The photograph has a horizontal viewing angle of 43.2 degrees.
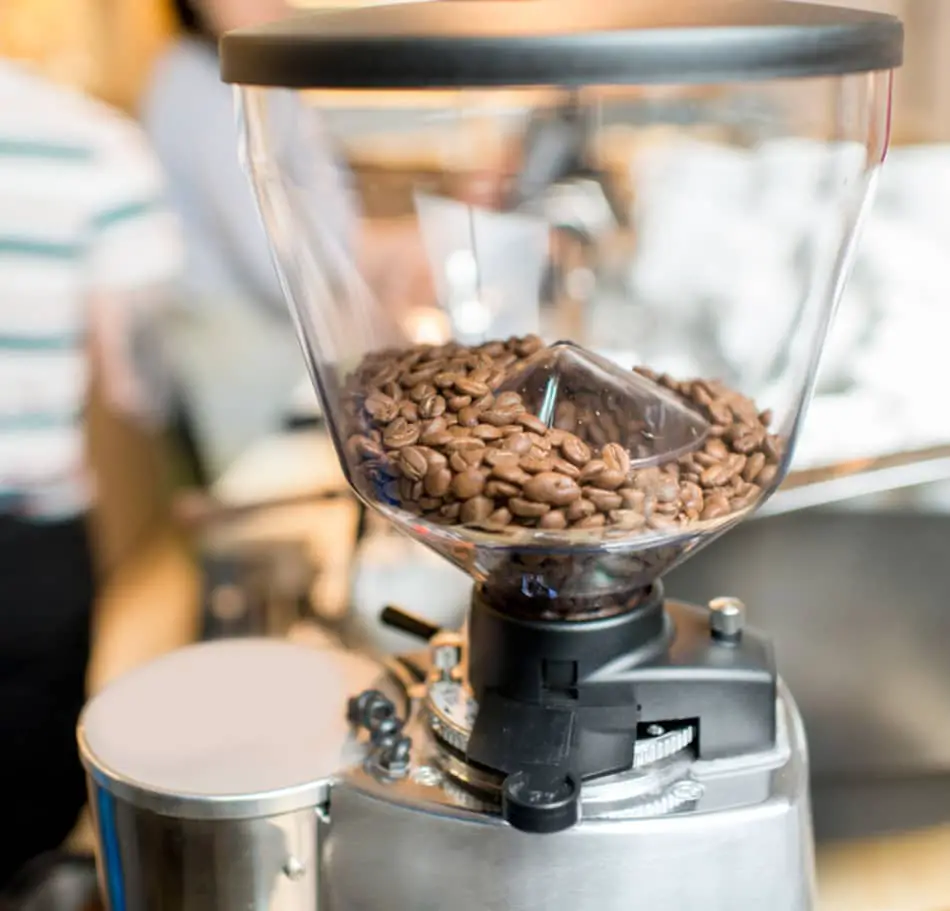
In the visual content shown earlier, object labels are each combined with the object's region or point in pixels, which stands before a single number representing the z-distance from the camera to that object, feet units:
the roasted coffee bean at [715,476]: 1.50
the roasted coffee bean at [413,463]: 1.47
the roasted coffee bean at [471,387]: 1.52
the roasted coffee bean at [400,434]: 1.51
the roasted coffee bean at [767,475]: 1.59
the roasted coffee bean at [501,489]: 1.42
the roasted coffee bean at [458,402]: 1.51
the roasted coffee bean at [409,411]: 1.53
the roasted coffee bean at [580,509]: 1.42
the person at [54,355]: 3.75
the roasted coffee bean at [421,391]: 1.55
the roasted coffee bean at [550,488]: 1.40
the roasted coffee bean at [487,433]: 1.46
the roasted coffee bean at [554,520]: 1.42
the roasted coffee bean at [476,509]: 1.44
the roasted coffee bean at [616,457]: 1.45
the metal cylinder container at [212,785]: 1.54
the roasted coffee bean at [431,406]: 1.51
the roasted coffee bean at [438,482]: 1.45
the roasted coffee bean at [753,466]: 1.55
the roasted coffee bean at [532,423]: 1.46
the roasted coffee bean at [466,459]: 1.44
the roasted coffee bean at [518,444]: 1.44
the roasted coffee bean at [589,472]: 1.43
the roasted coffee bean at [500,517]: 1.44
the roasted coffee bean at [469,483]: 1.43
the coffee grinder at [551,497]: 1.24
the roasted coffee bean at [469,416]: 1.48
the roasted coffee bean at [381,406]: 1.58
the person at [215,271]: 4.42
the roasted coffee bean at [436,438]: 1.47
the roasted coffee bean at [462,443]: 1.45
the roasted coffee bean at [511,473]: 1.41
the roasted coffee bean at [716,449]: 1.53
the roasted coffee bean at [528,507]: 1.41
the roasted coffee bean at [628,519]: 1.44
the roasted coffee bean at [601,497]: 1.43
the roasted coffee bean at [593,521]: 1.43
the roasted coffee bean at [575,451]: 1.44
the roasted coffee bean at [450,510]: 1.46
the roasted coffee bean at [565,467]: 1.42
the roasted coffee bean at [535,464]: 1.42
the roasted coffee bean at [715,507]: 1.50
